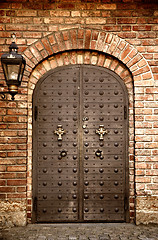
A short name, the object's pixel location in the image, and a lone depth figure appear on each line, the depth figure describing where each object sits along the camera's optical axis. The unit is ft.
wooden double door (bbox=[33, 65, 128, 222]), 12.38
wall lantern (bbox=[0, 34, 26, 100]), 9.82
